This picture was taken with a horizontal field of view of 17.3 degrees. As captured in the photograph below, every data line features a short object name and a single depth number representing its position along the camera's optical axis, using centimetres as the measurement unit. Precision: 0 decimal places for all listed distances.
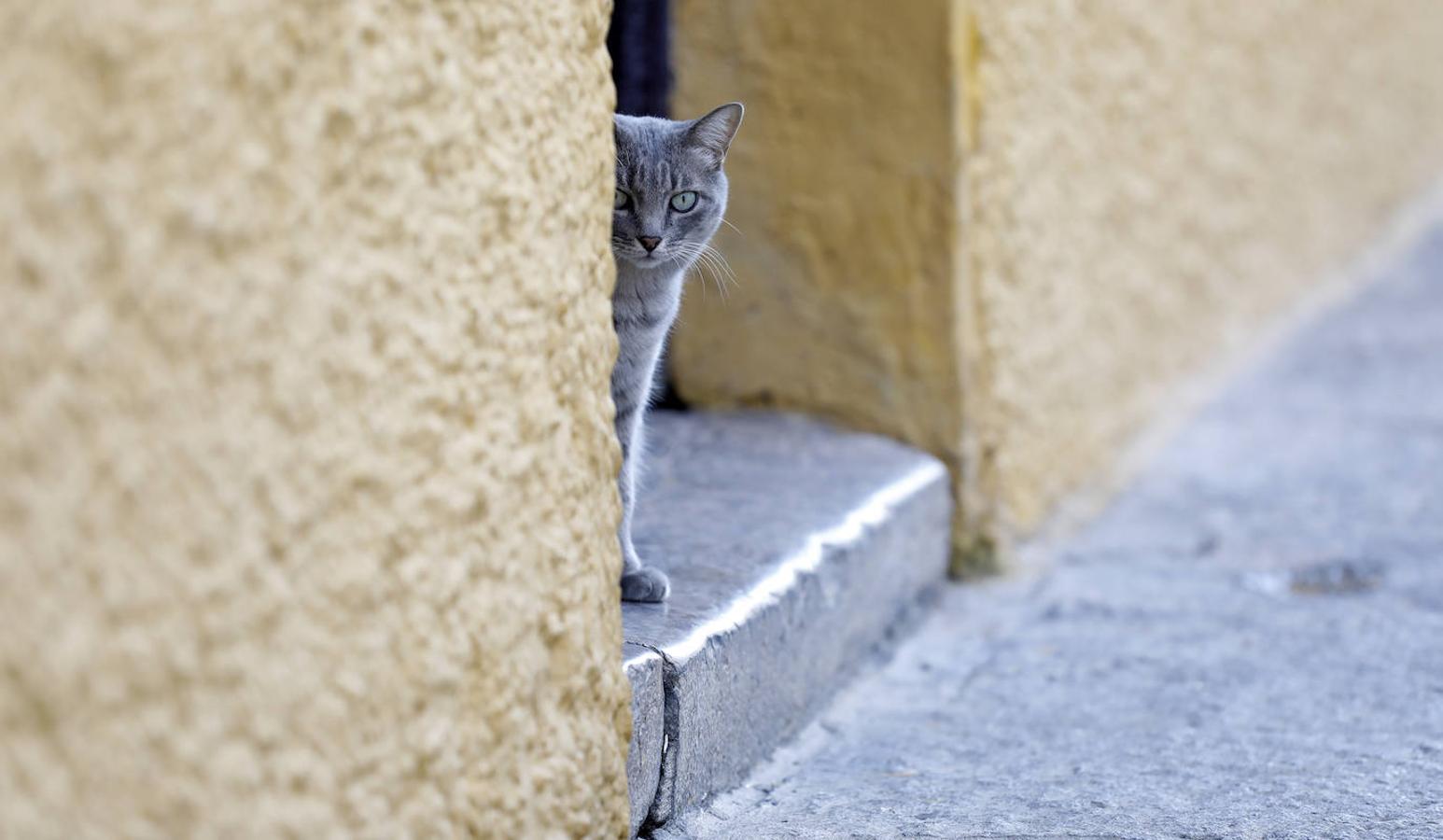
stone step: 315
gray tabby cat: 328
